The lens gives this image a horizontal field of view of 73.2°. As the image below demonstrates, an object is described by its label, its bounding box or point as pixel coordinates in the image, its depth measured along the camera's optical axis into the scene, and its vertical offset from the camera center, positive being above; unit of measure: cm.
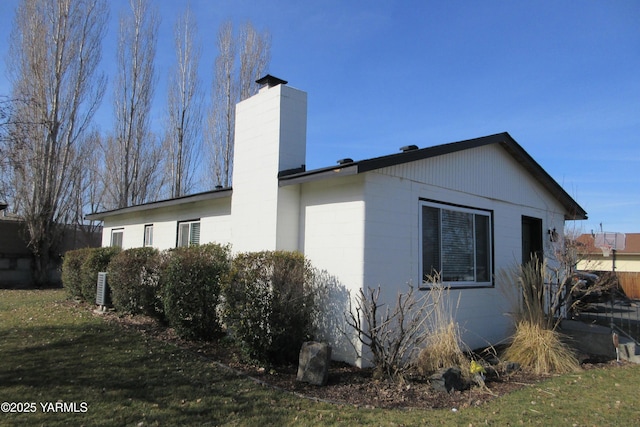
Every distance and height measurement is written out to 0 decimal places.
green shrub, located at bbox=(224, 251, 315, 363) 584 -67
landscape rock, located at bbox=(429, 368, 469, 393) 536 -148
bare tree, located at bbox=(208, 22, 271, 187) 2177 +911
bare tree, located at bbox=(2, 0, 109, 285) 1684 +595
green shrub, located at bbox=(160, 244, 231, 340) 705 -62
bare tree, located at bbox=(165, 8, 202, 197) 2302 +817
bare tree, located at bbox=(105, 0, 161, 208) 2192 +760
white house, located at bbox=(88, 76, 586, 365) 642 +87
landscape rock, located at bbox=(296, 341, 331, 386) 533 -130
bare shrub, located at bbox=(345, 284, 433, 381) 555 -97
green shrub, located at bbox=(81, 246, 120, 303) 1058 -32
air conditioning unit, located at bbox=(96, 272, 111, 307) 965 -84
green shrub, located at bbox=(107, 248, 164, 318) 840 -55
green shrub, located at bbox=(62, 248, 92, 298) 1149 -47
